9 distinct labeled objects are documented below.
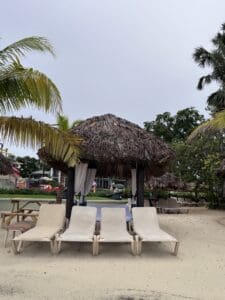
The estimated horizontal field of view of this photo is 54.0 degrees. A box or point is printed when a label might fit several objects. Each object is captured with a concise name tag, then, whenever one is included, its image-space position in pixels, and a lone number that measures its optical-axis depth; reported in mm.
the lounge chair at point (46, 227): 4472
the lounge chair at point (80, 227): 4596
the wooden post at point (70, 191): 6638
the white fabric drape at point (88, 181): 7102
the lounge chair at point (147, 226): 4688
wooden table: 5814
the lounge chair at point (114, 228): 4642
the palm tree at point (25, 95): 3739
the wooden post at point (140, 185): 6822
